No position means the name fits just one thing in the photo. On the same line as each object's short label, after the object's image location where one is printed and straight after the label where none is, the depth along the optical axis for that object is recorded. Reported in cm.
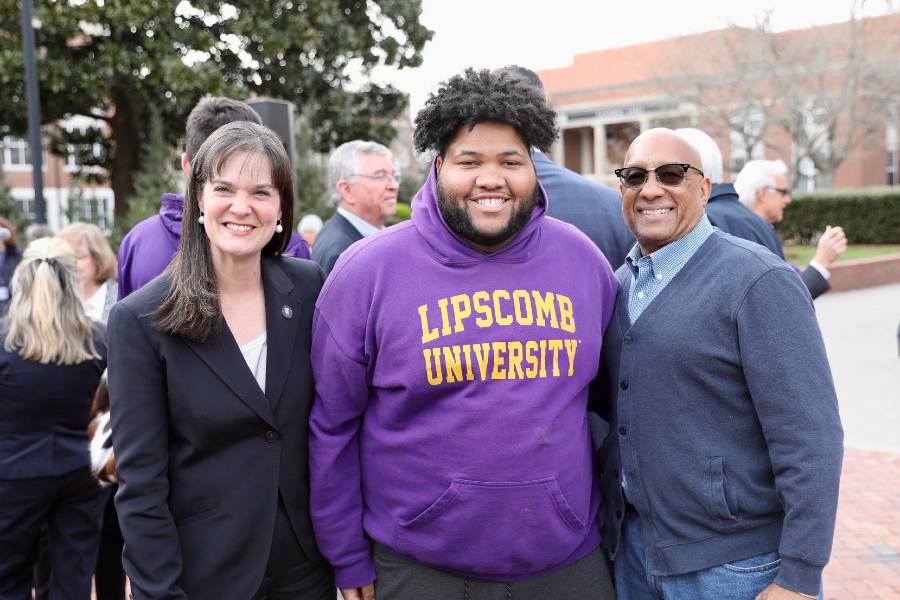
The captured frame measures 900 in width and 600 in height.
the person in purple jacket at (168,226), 318
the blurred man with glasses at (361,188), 459
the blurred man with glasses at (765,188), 539
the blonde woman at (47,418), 348
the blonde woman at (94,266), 479
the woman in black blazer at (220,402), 211
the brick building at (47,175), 1697
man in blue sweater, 198
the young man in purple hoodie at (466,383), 212
